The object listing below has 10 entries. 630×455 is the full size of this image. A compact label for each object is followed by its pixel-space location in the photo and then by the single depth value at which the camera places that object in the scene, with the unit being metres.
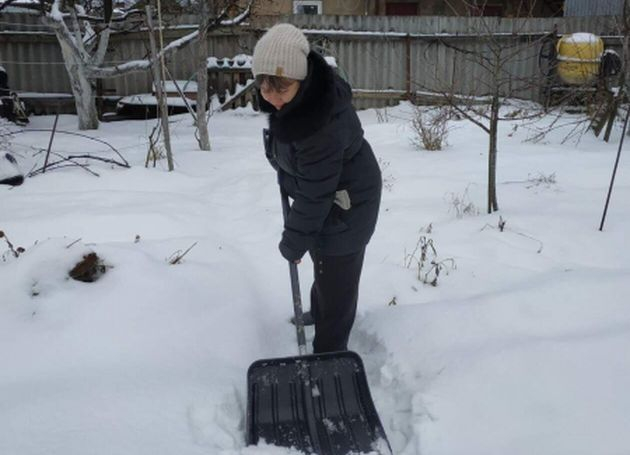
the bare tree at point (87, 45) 7.47
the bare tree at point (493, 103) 3.51
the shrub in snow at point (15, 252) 2.70
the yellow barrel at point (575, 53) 8.58
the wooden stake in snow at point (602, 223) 3.46
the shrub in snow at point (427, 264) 3.01
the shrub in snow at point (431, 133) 6.32
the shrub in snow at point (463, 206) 4.09
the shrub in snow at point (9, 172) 4.69
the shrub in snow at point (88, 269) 2.46
